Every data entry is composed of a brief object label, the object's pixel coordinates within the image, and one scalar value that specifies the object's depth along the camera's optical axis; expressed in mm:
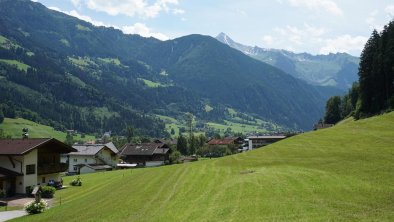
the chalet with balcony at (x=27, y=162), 62312
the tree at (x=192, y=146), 191250
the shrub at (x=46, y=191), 58000
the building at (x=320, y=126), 164612
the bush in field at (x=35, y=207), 46062
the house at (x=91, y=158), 121062
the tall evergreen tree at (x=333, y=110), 185125
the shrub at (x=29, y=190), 62031
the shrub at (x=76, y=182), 71556
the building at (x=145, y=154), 151000
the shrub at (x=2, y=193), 57497
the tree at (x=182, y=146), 190625
